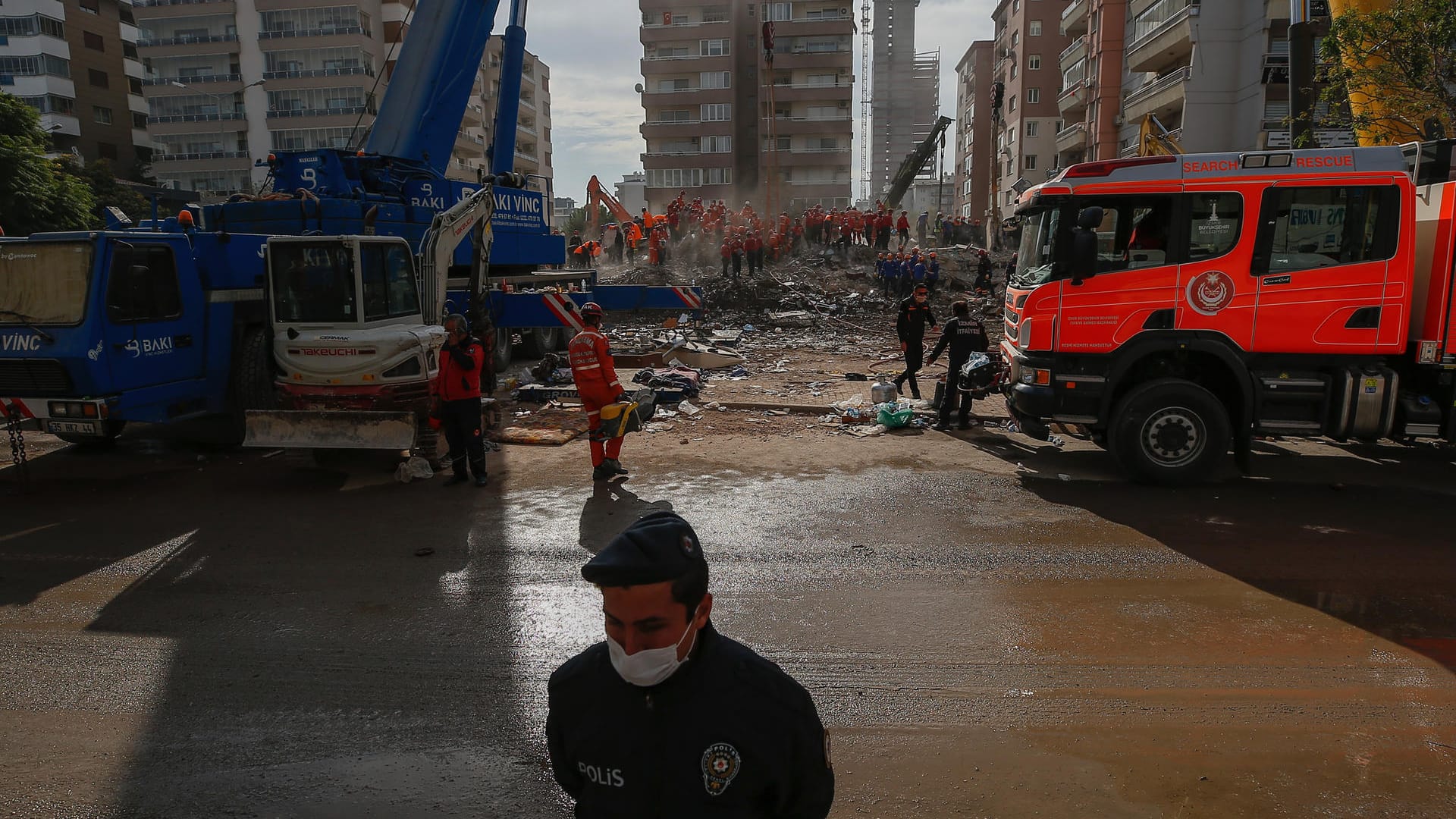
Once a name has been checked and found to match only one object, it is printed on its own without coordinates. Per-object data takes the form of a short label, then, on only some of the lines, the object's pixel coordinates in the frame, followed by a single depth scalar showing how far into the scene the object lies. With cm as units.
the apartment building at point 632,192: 9778
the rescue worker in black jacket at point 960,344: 1052
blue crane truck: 804
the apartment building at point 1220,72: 2838
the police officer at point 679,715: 165
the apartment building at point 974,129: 6638
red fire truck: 735
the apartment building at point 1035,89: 5394
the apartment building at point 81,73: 4591
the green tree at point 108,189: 3816
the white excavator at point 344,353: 841
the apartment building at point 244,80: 5306
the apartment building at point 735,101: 5975
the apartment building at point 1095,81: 3926
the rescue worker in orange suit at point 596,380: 819
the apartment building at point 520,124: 6089
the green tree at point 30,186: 2419
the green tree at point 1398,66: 999
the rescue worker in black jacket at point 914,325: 1192
